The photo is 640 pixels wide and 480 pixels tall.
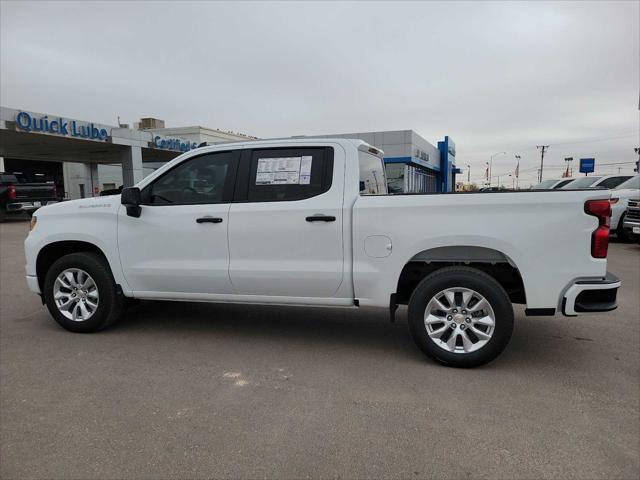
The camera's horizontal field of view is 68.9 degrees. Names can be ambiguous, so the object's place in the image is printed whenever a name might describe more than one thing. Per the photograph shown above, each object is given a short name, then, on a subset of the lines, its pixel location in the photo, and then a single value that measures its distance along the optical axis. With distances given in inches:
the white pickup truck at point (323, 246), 148.0
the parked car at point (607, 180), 580.4
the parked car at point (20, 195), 770.8
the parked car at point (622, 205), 503.8
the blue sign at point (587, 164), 1712.6
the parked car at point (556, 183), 729.0
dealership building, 831.2
